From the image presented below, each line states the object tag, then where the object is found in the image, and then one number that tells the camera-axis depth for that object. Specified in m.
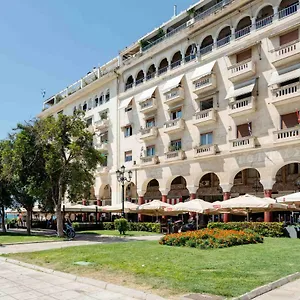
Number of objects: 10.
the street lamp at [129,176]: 30.00
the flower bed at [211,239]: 15.05
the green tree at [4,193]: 28.80
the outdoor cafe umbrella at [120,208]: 30.96
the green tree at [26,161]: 24.50
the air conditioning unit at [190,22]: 32.23
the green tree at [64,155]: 24.62
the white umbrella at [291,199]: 19.16
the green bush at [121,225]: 26.28
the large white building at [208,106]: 25.73
